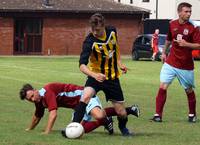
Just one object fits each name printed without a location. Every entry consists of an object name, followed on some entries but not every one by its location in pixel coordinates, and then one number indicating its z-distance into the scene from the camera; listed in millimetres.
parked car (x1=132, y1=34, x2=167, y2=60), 46094
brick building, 57625
